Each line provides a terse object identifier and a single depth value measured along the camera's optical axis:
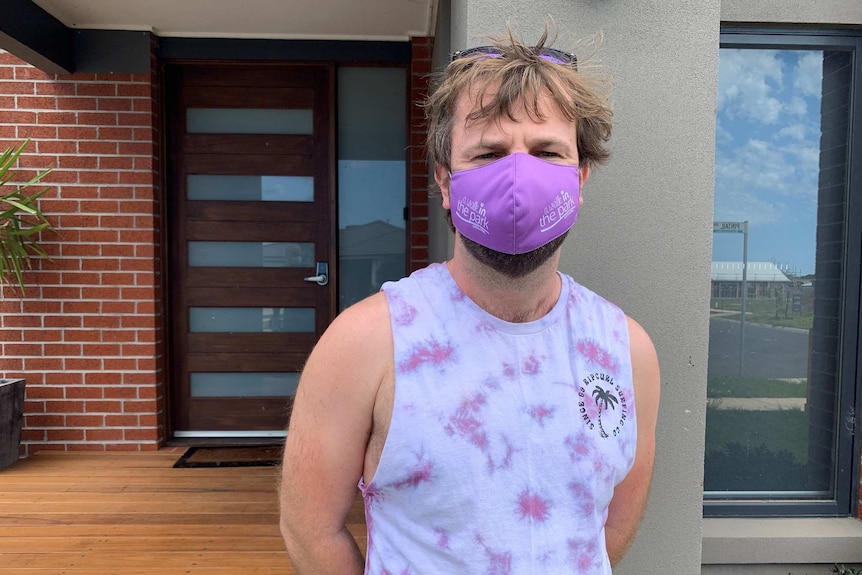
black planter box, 3.43
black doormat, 3.60
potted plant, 3.43
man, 0.94
